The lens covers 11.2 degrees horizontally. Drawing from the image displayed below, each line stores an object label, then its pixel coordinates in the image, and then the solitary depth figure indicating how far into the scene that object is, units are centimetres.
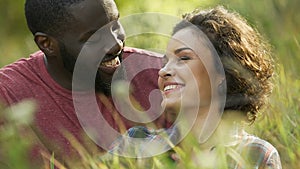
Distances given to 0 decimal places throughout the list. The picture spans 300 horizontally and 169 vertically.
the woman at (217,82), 320
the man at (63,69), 358
